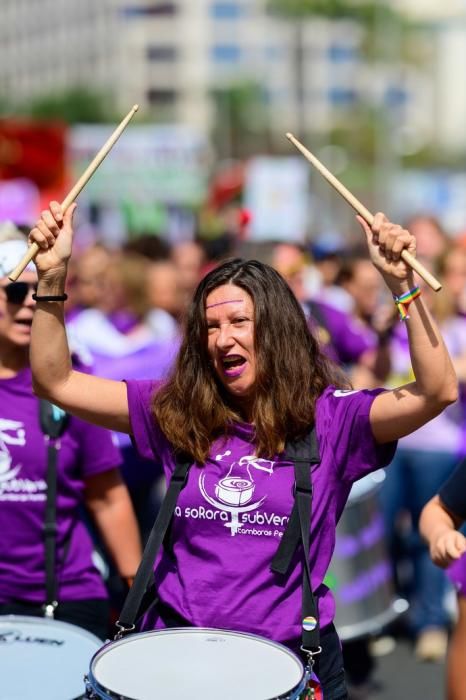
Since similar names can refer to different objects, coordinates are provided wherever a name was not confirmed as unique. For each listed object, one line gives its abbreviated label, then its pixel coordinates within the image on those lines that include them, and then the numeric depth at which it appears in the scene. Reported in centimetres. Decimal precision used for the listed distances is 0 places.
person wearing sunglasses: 671
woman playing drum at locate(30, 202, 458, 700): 534
